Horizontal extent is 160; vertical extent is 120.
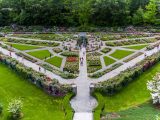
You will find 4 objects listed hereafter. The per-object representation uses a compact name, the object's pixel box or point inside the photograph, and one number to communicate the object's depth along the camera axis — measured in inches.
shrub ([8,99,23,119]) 949.2
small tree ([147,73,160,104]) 1015.0
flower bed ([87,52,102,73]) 1200.5
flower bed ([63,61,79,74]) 1192.4
